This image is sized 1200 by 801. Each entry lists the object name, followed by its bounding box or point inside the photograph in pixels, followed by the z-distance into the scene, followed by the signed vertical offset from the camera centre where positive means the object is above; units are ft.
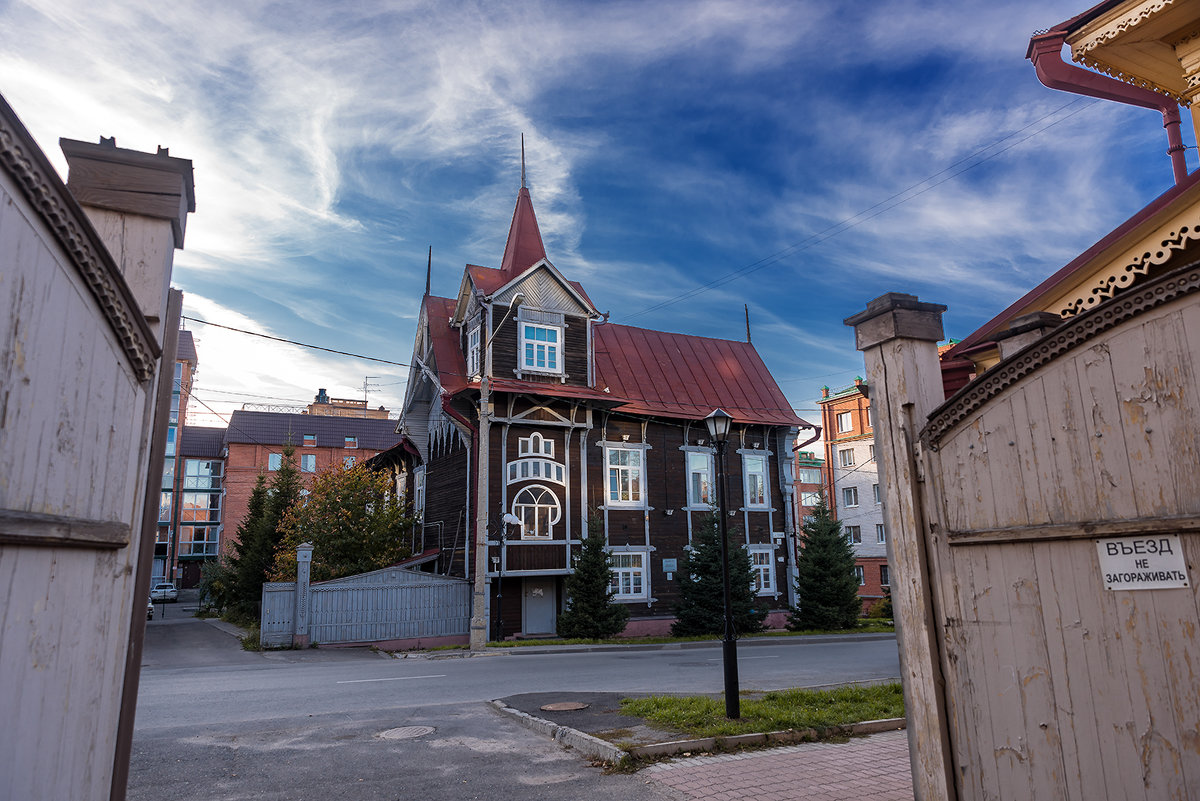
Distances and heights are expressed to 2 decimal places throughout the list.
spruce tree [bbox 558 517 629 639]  78.23 -1.74
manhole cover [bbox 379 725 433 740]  29.04 -5.47
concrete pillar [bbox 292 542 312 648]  72.18 -1.20
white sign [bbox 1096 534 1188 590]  11.18 +0.11
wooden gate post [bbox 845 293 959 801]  14.65 +1.66
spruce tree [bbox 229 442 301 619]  106.01 +5.25
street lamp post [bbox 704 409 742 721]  29.44 -1.19
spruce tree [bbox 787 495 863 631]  90.02 -0.56
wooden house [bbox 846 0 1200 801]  11.27 +0.64
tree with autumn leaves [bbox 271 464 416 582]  87.81 +6.65
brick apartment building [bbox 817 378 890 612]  162.81 +20.37
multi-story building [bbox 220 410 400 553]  207.00 +38.26
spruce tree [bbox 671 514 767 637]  82.12 -1.01
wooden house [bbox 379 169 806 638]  82.17 +15.45
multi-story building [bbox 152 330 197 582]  225.35 +26.81
